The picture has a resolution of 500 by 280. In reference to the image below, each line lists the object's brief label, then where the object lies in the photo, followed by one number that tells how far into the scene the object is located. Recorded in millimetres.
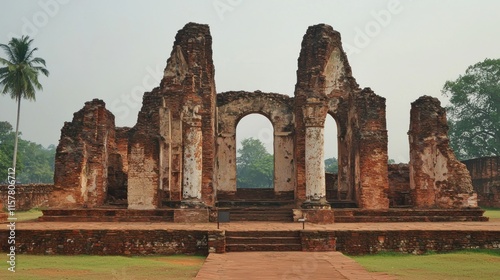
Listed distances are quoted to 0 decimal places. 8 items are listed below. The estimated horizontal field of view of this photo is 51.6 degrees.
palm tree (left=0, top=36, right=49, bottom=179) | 32438
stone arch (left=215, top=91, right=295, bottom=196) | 21219
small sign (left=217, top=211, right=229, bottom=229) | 11344
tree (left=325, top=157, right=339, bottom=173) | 91750
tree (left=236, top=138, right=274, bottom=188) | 83438
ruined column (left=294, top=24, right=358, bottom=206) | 17203
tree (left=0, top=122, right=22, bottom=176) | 43094
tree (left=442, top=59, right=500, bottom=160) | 41156
